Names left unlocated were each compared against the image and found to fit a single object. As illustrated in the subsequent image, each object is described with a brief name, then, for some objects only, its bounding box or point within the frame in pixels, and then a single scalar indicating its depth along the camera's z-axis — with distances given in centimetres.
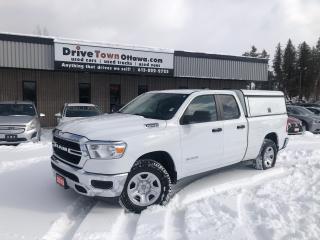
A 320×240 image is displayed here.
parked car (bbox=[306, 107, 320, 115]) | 1428
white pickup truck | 340
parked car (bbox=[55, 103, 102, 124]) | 932
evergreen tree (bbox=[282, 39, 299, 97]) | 4900
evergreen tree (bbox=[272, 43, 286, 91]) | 5076
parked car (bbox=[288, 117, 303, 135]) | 1146
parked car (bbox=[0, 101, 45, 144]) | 747
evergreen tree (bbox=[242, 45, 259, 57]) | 6189
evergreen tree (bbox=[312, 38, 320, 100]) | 4807
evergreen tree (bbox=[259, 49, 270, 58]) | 6427
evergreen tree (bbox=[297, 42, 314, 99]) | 4733
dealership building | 1230
